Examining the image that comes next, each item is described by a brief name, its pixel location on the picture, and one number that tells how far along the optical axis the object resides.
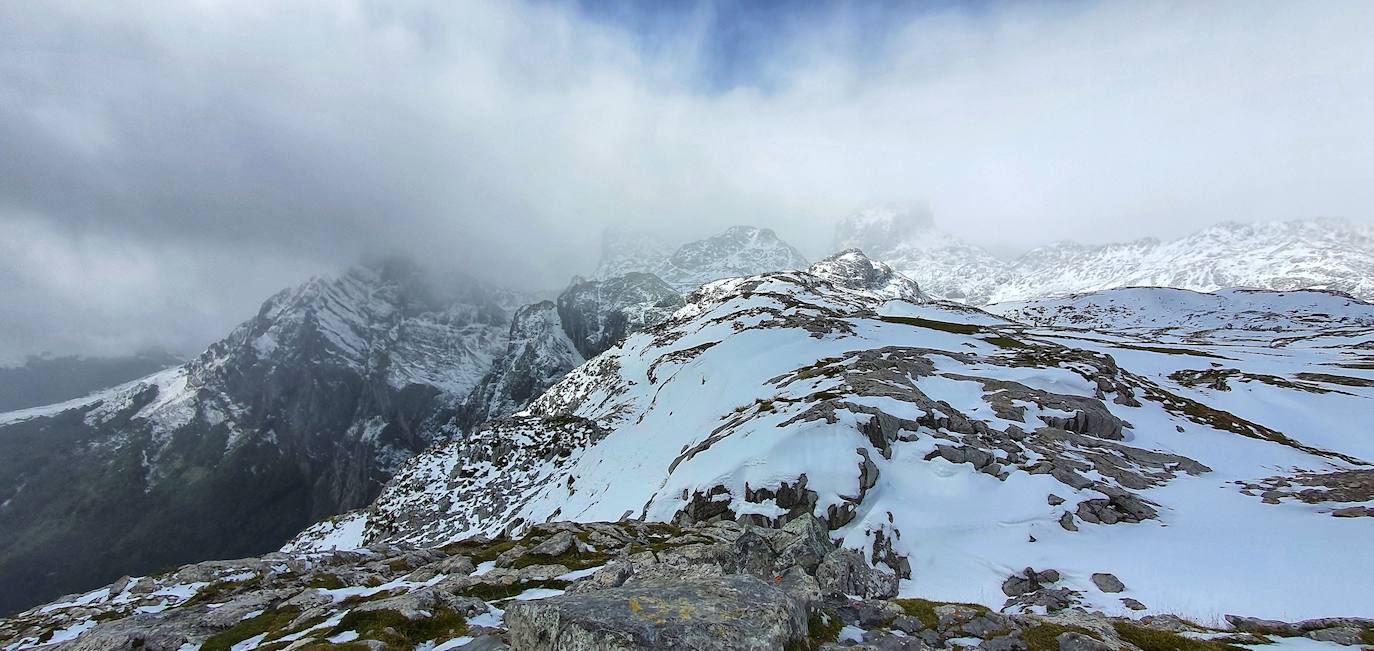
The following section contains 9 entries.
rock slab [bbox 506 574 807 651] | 7.41
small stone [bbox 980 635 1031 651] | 10.51
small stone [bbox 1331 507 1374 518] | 22.34
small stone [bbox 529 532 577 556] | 21.28
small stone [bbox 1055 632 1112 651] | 9.83
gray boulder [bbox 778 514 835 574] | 17.98
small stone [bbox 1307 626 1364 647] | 10.90
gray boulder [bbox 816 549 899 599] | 17.28
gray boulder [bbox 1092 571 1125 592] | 19.45
